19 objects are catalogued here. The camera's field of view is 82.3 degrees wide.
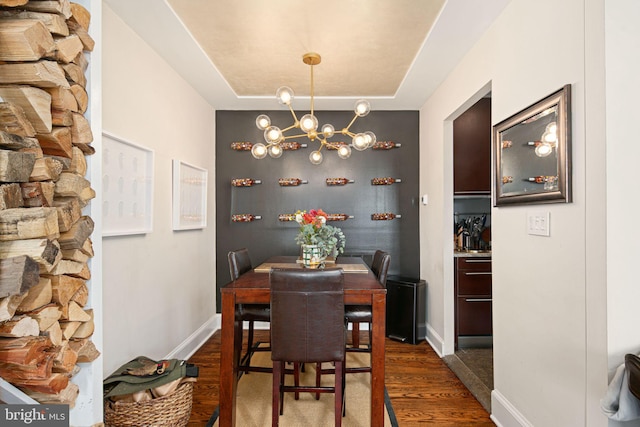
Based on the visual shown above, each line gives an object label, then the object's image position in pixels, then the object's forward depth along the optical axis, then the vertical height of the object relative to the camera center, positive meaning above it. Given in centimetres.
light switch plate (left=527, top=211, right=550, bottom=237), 182 -3
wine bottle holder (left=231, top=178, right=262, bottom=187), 430 +42
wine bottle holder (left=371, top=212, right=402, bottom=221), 427 +2
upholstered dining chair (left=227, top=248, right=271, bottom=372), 237 -65
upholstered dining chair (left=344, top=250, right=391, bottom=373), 249 -65
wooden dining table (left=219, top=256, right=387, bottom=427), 209 -69
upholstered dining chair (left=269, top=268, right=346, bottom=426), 191 -52
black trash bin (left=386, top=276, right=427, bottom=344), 380 -98
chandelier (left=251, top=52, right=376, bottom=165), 263 +68
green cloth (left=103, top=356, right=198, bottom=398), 191 -88
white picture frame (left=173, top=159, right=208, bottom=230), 319 +20
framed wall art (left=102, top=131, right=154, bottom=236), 221 +20
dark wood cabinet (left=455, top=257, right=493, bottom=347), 352 -73
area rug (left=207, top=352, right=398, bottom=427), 232 -129
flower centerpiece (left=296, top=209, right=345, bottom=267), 264 -14
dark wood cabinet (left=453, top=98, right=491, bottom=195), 375 +68
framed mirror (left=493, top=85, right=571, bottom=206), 167 +35
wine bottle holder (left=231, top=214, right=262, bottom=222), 429 +0
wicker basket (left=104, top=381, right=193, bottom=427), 189 -103
